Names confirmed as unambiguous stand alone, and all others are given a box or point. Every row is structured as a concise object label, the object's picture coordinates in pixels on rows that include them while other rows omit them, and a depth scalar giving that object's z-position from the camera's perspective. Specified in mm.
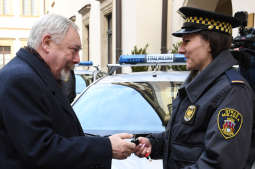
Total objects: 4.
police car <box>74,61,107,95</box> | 5867
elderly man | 1229
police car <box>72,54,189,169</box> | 2383
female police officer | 1192
